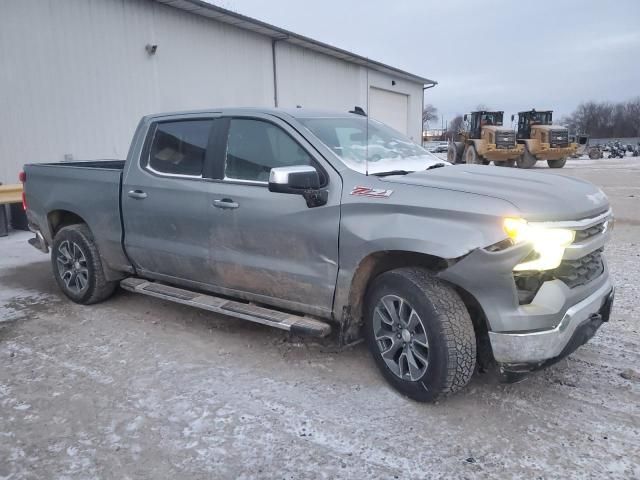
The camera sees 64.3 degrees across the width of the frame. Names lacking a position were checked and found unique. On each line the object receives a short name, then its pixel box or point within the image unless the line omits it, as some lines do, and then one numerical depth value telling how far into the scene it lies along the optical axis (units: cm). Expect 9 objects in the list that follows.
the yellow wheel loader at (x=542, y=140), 2483
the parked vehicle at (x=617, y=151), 3788
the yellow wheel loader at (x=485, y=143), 2466
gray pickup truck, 283
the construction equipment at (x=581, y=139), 3182
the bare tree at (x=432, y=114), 6607
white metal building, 989
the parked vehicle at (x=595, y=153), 3747
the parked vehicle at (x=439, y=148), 4669
